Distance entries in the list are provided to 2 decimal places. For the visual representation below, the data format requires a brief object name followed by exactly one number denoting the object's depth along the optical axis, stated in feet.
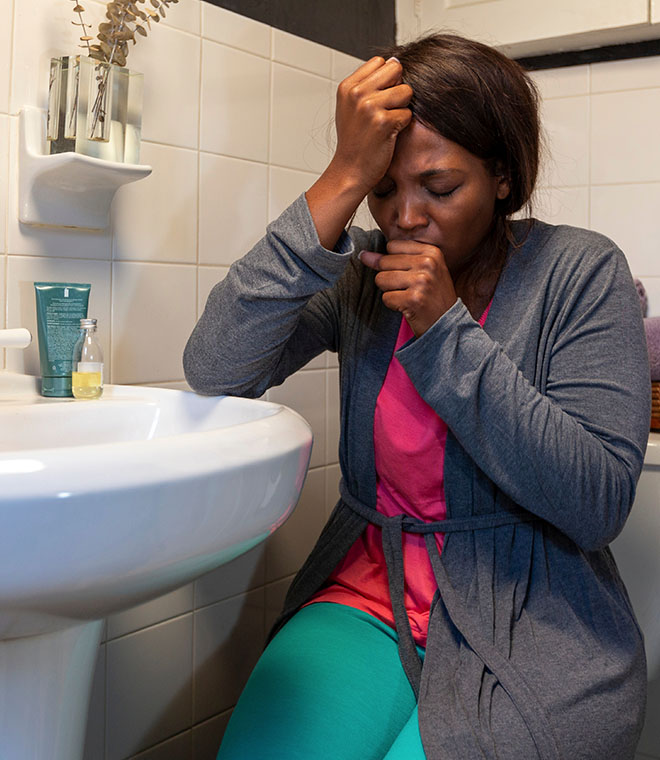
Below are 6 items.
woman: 2.79
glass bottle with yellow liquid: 3.24
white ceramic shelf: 3.32
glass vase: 3.32
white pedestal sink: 1.62
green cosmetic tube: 3.34
